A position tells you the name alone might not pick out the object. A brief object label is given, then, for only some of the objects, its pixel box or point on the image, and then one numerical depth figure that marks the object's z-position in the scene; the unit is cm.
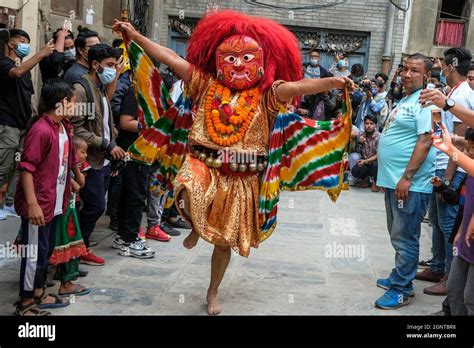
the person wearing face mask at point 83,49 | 492
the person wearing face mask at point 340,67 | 1225
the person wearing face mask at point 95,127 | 460
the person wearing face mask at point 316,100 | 1107
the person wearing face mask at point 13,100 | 554
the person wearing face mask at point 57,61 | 557
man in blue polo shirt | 434
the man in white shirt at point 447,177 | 481
